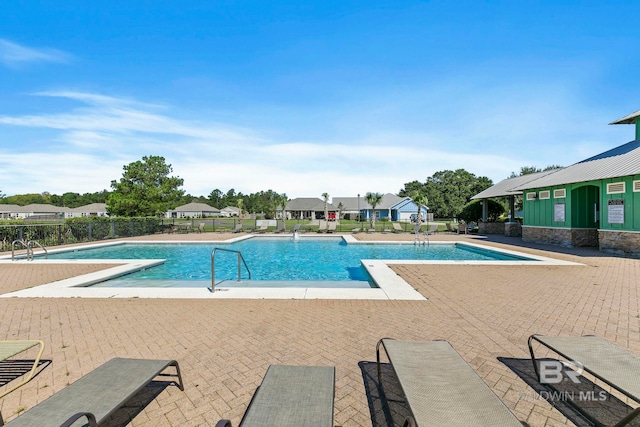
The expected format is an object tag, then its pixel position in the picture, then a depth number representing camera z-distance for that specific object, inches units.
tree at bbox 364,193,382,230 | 1608.0
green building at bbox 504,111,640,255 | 507.5
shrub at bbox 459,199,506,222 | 1200.8
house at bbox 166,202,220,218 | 3038.9
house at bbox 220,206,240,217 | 3430.6
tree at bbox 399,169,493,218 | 2400.3
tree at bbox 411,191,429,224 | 1475.1
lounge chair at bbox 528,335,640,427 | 92.6
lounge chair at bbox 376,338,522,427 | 79.5
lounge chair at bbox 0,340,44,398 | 112.4
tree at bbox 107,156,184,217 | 1167.0
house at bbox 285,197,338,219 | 2493.0
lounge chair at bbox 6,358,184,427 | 80.4
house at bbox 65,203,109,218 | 2849.4
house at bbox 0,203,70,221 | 2483.9
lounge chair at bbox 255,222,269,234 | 1073.5
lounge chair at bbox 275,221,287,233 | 1058.0
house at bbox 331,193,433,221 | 2133.4
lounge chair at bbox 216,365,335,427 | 79.9
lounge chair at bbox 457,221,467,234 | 1032.8
